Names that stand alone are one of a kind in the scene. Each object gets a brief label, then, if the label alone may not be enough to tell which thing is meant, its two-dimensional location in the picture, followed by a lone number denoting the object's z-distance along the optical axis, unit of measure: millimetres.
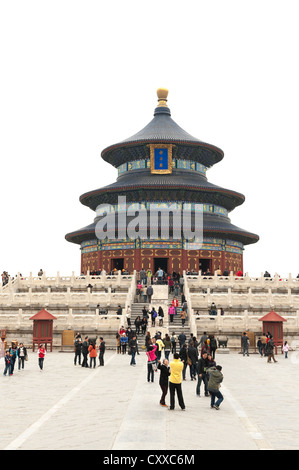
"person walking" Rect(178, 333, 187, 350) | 28741
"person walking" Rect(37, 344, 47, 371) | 24000
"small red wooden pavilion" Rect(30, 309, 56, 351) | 32531
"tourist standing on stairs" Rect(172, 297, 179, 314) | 37375
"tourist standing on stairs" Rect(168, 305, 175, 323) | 35656
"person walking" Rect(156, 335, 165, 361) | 23453
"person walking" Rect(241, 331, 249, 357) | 31078
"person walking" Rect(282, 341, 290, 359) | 30739
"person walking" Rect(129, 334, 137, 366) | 25641
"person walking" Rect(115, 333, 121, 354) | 31125
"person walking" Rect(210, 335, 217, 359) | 26688
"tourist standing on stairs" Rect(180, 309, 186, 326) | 34625
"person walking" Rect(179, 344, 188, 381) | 21125
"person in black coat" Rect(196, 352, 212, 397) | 17953
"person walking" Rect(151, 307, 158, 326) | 34438
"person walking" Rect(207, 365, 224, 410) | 15727
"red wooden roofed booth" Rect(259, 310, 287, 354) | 32403
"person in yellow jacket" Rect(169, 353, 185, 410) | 15688
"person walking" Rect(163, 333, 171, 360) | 24588
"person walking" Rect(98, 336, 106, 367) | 25719
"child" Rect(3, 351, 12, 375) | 23078
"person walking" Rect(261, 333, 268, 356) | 31266
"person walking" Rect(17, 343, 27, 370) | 24952
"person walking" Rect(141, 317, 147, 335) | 33469
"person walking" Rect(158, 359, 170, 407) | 16275
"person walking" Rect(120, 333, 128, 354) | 30844
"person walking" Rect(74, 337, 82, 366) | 26447
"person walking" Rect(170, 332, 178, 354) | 27944
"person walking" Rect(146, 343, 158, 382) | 20625
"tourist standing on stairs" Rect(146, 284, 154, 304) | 38812
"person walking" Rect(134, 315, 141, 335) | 33344
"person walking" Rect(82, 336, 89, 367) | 25609
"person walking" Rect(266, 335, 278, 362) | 27828
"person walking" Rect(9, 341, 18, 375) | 23416
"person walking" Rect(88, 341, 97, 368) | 25694
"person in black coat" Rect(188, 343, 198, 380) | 20938
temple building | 56281
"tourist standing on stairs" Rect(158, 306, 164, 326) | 35262
